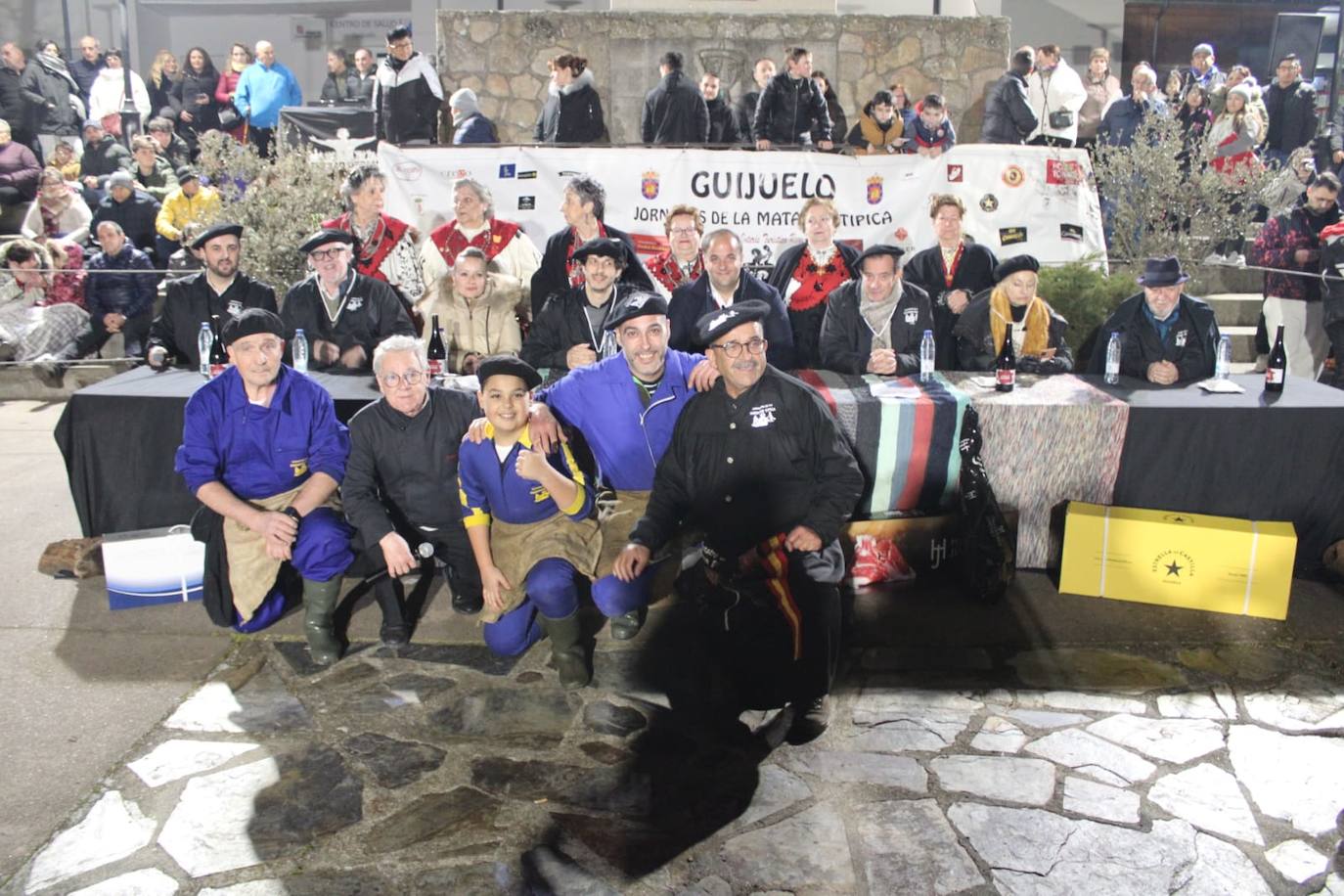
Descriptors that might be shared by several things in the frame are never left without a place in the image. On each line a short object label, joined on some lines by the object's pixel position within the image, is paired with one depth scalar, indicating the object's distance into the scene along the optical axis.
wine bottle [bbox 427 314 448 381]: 6.25
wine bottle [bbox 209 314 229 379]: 5.99
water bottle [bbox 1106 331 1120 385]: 5.81
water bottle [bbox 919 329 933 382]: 5.78
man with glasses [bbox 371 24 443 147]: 10.70
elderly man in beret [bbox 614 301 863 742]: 4.36
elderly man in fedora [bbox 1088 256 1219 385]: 5.90
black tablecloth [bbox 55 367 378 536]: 5.39
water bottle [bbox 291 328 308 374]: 5.92
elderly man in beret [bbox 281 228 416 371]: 6.20
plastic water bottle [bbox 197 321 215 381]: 5.84
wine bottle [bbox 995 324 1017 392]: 5.58
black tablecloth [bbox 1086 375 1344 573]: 5.33
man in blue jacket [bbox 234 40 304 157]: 13.01
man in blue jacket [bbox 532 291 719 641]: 4.79
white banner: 9.45
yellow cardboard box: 4.99
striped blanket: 5.33
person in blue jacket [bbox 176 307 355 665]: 4.68
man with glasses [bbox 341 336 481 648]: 4.69
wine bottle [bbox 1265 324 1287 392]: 5.58
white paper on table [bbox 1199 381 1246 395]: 5.63
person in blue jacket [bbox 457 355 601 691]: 4.42
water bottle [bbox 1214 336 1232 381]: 5.74
